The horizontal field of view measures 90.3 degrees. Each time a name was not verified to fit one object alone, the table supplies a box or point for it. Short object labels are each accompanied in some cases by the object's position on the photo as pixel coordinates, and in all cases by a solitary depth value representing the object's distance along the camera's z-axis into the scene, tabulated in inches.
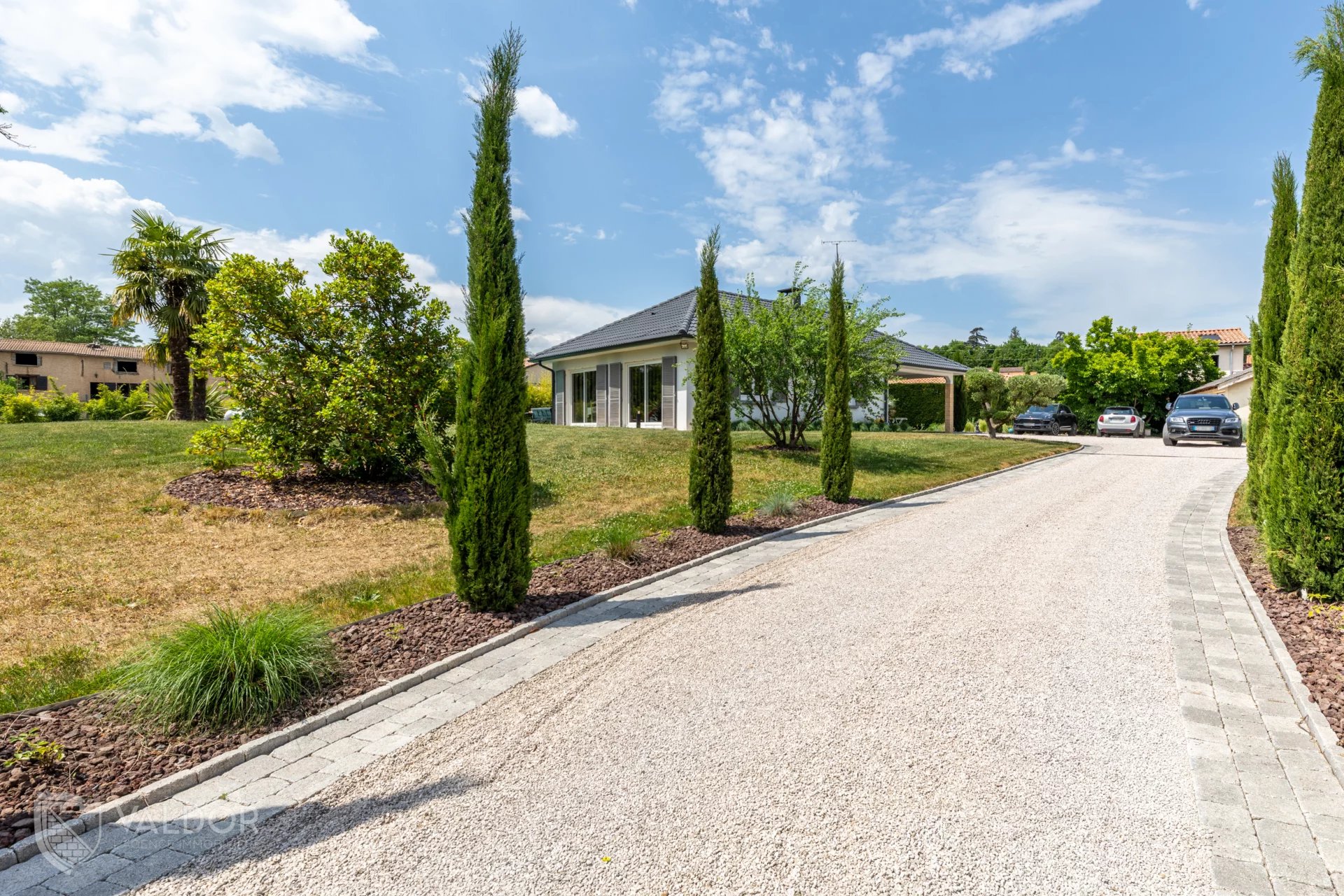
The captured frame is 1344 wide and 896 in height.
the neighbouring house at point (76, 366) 1771.7
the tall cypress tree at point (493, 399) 208.4
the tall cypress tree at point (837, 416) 426.6
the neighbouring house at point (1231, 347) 1795.0
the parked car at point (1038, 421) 1046.4
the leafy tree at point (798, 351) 568.1
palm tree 736.3
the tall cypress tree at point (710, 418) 335.9
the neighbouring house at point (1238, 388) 1175.5
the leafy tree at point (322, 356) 380.8
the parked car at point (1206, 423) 770.2
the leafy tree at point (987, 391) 875.4
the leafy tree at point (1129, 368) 1239.5
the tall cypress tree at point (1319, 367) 202.5
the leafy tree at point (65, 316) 2228.1
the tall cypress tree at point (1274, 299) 305.1
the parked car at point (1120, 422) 1038.4
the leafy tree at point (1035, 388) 926.4
